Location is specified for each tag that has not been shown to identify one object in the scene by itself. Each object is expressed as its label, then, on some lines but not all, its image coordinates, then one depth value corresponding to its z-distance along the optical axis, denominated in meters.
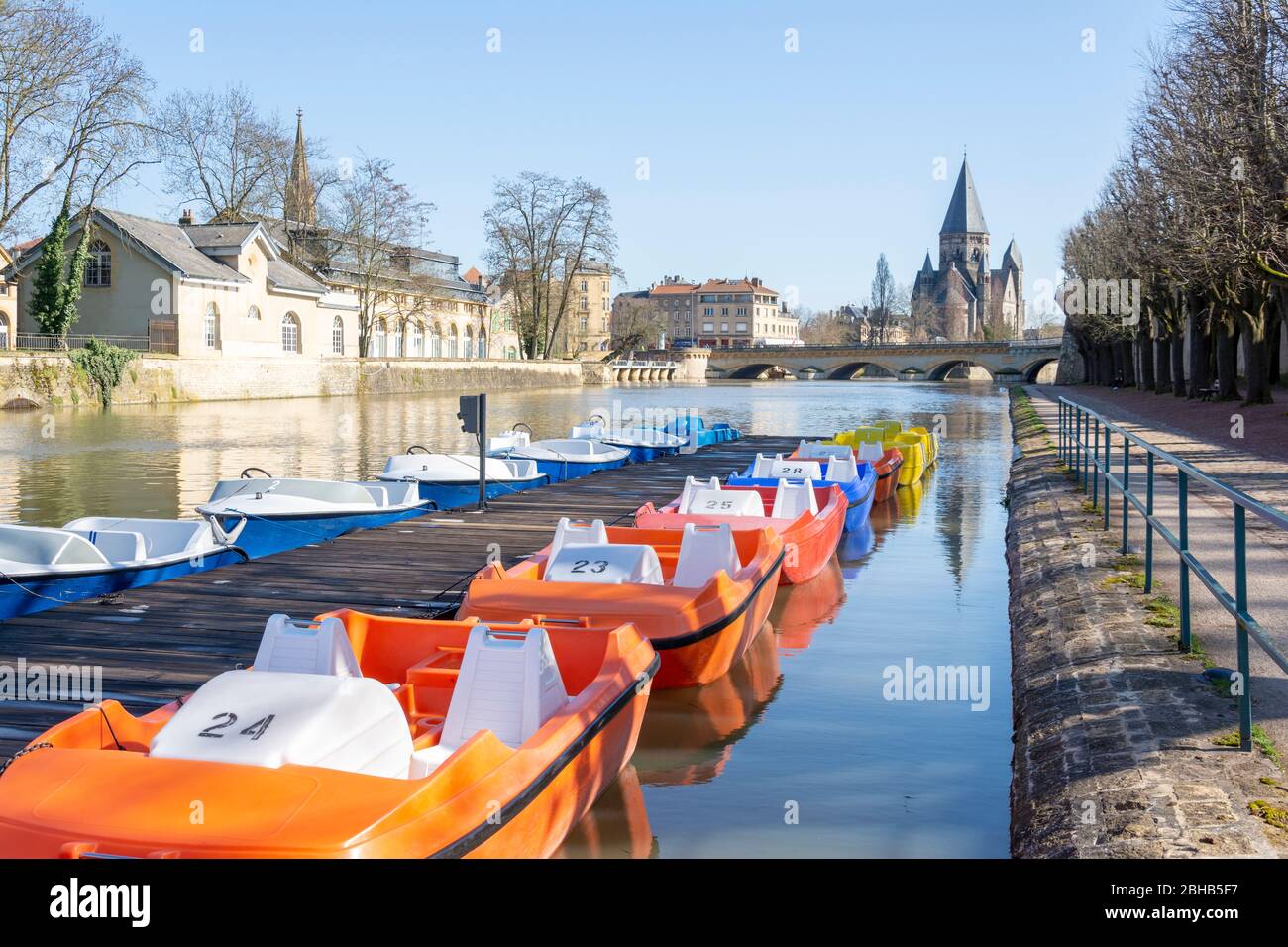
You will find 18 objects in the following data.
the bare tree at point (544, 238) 73.19
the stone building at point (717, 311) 178.75
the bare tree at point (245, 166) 58.06
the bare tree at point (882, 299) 151.75
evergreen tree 47.12
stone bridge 98.00
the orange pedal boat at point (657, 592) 8.61
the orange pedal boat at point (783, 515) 13.04
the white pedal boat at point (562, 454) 23.88
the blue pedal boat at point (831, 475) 17.38
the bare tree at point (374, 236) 63.88
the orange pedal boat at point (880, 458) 21.14
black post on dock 14.67
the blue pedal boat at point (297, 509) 14.04
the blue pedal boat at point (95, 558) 10.20
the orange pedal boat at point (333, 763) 4.46
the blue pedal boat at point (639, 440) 28.36
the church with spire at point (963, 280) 162.25
